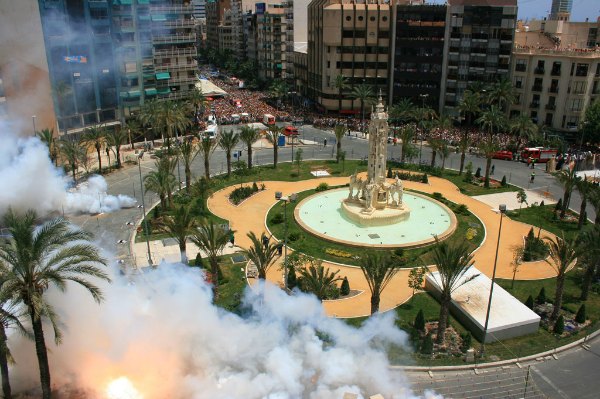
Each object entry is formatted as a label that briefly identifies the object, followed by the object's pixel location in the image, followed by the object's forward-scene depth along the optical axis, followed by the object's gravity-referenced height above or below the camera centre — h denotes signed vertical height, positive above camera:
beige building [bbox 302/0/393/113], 94.25 -4.99
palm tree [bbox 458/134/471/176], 59.84 -13.98
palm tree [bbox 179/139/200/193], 52.56 -13.26
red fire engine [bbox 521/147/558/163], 67.31 -16.56
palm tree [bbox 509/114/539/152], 71.44 -14.05
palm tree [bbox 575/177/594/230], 44.31 -13.88
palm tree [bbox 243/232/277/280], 33.06 -14.23
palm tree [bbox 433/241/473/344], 29.86 -13.49
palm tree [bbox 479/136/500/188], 57.00 -13.80
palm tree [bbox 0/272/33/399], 21.48 -12.78
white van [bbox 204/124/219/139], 80.06 -16.59
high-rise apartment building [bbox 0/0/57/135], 56.59 -5.71
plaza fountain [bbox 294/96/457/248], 44.44 -17.34
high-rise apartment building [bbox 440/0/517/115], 85.31 -3.98
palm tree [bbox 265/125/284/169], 62.86 -13.94
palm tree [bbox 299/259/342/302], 31.83 -15.22
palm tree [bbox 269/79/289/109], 107.12 -14.16
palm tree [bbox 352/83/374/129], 88.00 -12.42
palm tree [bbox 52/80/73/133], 65.25 -8.96
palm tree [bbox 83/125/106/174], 60.72 -13.22
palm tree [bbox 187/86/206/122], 83.31 -12.45
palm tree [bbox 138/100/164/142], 69.99 -12.71
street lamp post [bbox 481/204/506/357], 29.87 -16.85
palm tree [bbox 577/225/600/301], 32.78 -13.78
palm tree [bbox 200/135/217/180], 55.62 -13.09
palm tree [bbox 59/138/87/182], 54.16 -13.41
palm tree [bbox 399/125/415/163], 62.81 -13.77
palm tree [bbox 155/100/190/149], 68.12 -12.30
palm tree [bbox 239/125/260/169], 60.47 -12.94
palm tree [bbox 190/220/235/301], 33.47 -13.53
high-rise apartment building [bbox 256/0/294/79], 130.12 -5.77
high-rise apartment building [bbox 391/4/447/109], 90.81 -5.75
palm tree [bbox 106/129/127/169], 62.38 -13.79
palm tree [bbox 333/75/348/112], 93.25 -11.38
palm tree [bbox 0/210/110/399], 21.72 -10.13
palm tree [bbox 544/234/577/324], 32.28 -14.07
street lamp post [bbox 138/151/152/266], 40.30 -17.07
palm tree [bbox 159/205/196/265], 36.72 -13.80
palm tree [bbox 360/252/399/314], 30.16 -13.84
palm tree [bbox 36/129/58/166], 53.12 -12.03
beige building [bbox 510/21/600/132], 78.12 -9.45
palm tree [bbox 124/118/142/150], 70.58 -14.39
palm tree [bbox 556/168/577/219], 47.75 -14.19
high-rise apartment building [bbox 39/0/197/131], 65.12 -5.00
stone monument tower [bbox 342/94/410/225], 46.56 -15.18
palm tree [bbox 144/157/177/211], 45.78 -13.64
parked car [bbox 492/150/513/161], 69.81 -17.23
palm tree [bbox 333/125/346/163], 65.50 -13.84
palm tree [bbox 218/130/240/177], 58.50 -13.14
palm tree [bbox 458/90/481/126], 76.81 -11.87
